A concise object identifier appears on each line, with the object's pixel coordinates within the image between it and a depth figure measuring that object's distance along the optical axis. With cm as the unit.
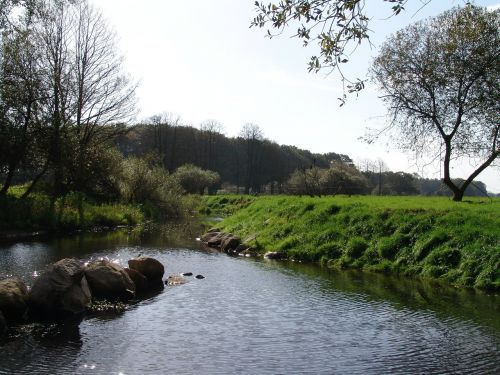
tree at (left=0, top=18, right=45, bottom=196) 3225
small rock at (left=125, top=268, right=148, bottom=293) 1529
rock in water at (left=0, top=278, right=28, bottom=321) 1121
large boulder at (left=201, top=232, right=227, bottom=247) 2794
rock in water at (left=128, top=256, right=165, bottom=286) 1625
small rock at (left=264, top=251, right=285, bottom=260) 2367
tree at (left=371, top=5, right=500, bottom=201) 2592
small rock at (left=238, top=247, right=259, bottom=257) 2483
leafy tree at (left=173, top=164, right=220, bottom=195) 7812
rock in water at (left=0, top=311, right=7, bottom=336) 1069
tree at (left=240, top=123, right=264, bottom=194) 10657
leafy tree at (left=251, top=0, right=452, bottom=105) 625
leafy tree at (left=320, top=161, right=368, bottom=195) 6525
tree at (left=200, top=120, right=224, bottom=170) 10750
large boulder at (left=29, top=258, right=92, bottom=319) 1185
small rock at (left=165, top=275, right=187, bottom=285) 1669
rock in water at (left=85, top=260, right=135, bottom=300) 1377
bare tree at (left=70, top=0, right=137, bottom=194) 4028
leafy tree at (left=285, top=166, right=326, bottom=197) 4635
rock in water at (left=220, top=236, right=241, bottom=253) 2614
